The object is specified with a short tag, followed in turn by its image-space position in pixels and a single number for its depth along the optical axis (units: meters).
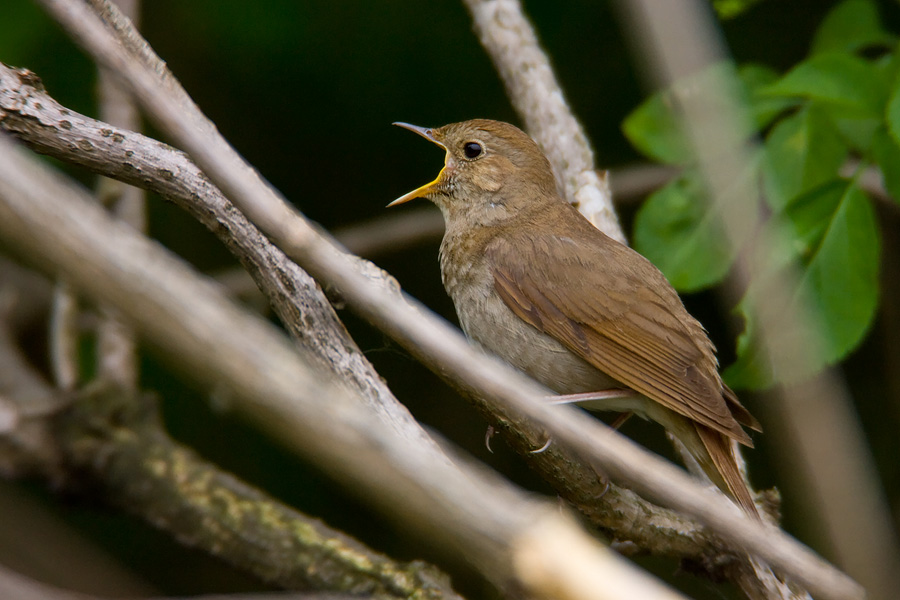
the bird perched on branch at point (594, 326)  6.14
